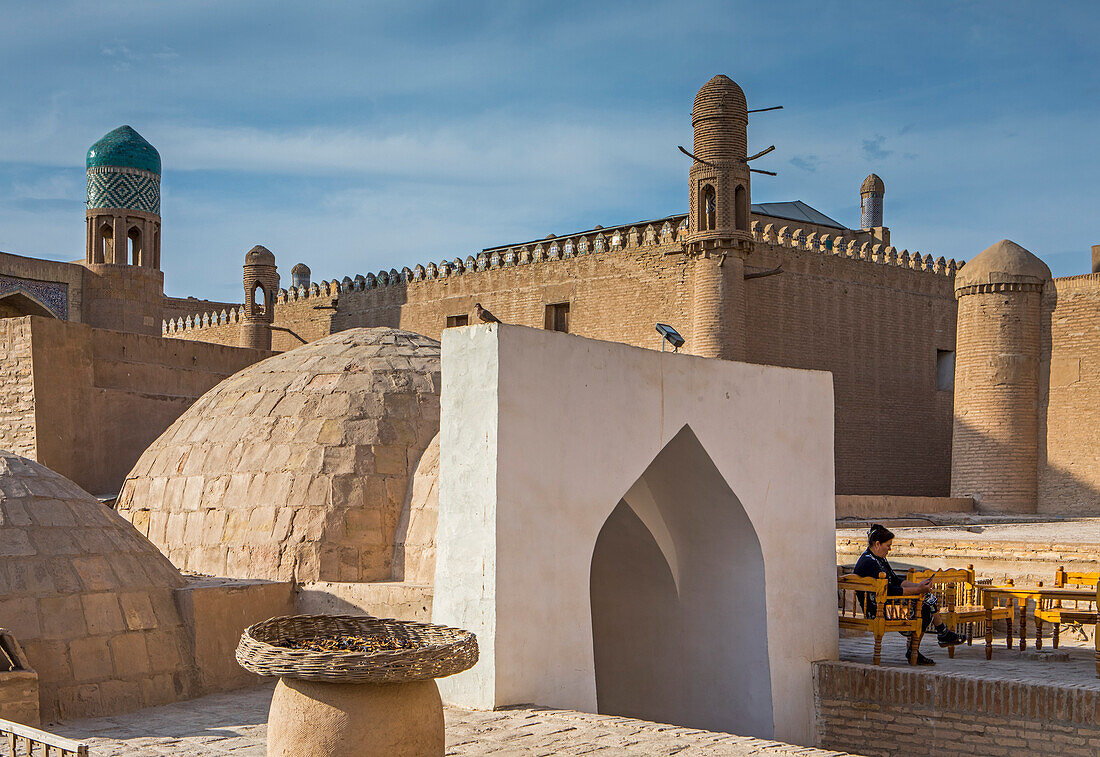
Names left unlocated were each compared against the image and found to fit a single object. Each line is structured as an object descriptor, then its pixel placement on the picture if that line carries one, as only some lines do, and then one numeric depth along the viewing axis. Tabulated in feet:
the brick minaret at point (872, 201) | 103.04
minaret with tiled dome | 87.35
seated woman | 28.30
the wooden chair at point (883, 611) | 28.04
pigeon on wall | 24.50
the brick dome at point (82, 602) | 25.13
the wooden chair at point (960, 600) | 30.12
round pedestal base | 15.71
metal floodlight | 29.32
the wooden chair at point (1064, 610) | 27.09
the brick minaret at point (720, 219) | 64.23
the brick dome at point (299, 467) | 32.37
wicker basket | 15.55
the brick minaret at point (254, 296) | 94.94
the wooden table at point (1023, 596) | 28.27
